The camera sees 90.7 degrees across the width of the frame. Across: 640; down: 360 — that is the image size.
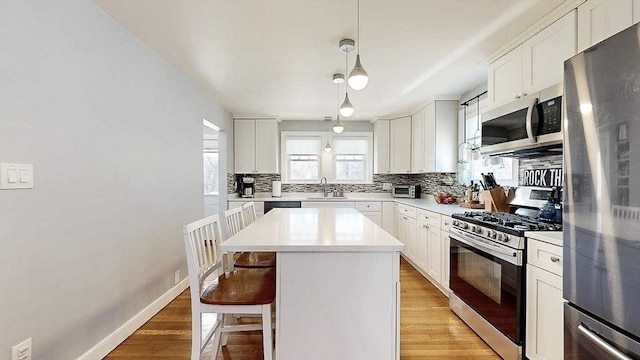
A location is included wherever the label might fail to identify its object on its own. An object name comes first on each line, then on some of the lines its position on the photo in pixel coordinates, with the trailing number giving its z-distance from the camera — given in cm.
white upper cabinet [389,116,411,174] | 510
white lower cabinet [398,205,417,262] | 400
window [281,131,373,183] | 571
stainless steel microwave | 202
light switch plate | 143
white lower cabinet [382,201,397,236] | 504
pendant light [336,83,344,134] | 373
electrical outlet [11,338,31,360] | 148
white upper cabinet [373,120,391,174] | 534
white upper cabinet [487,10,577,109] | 195
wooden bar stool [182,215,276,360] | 162
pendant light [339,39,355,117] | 246
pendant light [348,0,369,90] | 197
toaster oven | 521
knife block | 285
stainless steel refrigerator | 112
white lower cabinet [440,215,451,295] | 297
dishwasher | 511
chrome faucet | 571
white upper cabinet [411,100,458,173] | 409
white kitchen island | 158
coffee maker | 549
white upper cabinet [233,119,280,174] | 531
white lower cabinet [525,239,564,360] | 167
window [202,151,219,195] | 645
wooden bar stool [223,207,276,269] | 227
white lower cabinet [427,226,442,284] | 320
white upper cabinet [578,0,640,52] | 155
